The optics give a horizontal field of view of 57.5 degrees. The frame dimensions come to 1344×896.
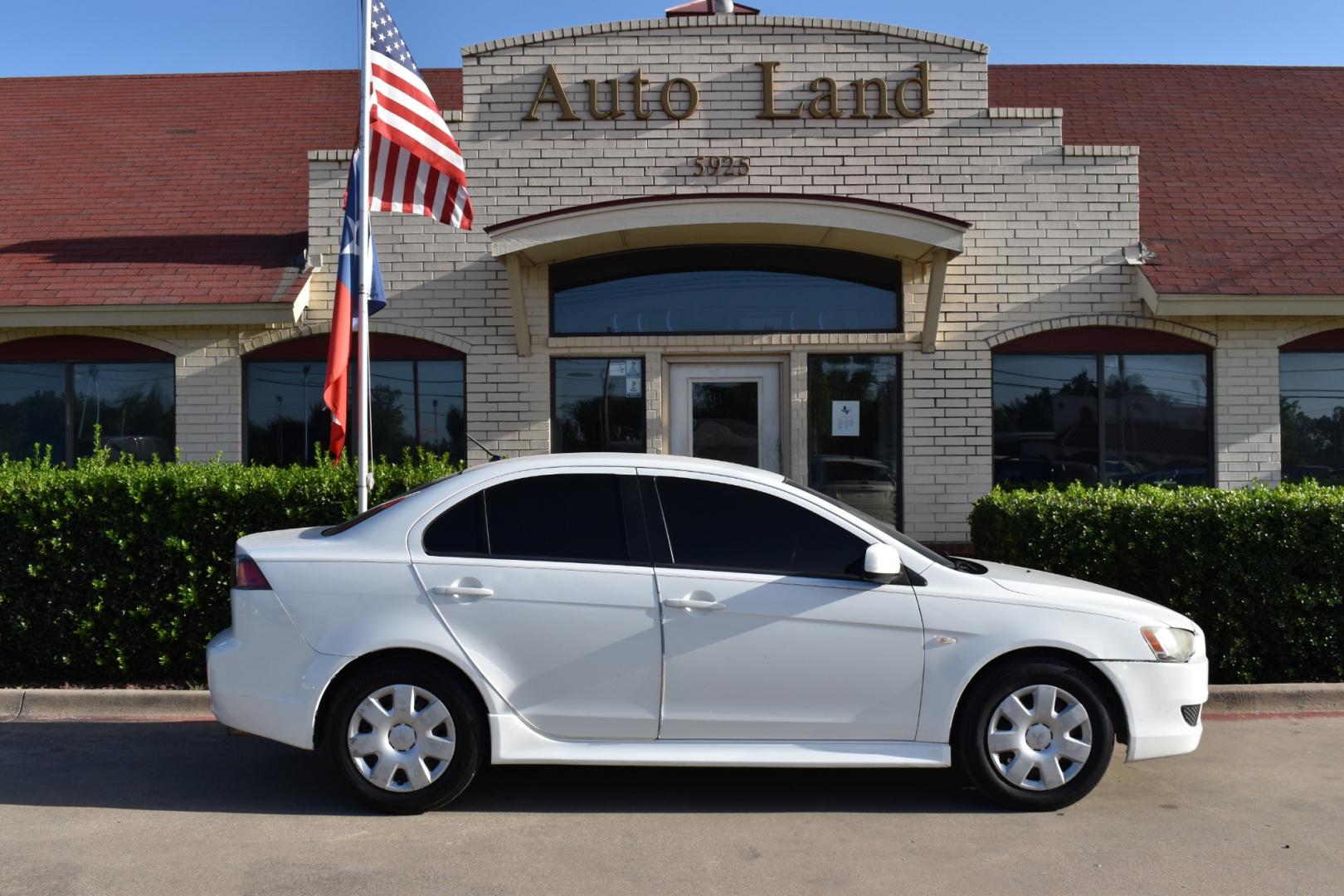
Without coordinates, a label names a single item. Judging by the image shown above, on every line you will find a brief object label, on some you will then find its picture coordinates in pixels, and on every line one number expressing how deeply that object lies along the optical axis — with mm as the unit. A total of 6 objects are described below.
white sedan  5465
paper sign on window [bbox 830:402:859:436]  11047
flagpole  8039
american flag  8359
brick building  10992
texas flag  8125
